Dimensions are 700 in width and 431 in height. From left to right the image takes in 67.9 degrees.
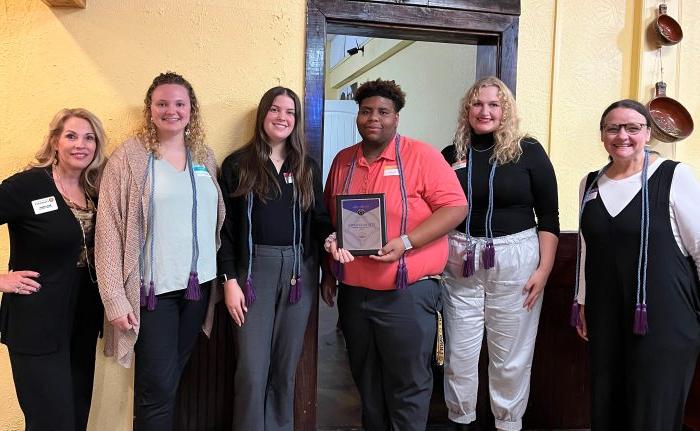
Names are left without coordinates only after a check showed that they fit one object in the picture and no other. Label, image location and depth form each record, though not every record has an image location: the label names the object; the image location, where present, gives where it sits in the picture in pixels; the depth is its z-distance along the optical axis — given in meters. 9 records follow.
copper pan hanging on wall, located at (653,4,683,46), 2.65
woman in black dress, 1.76
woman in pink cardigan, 1.81
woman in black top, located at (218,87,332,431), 2.01
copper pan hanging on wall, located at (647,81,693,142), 2.67
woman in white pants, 2.14
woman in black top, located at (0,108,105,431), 1.71
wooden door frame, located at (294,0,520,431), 2.38
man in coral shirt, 1.96
